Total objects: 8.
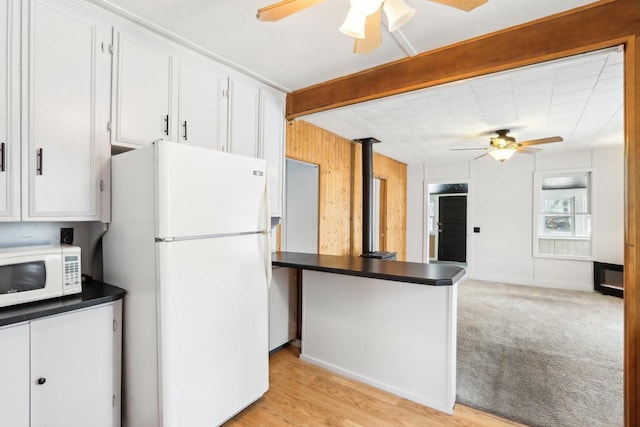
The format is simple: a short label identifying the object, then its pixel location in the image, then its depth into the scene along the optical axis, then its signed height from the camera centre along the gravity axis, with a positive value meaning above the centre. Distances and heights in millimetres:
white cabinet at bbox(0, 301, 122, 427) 1389 -777
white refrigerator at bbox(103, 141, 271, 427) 1616 -371
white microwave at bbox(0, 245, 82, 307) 1490 -309
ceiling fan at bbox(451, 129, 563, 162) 4273 +960
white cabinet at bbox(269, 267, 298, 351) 2869 -893
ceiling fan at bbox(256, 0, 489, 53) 1371 +934
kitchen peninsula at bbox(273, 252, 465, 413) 2125 -843
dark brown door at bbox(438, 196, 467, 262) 8367 -374
